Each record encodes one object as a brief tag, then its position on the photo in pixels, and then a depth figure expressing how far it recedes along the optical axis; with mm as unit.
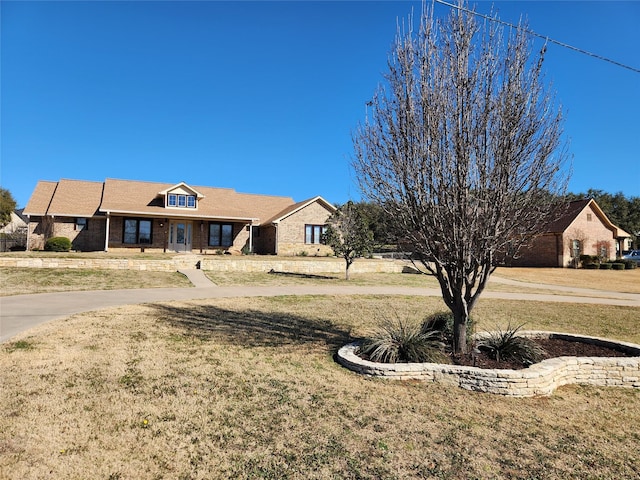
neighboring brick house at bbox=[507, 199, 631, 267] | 31250
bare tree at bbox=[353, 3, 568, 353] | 5586
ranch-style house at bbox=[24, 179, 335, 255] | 25375
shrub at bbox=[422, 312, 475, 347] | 6948
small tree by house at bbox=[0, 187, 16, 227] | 41156
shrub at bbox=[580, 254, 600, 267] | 31361
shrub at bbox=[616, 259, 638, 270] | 31047
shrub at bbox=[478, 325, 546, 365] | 6223
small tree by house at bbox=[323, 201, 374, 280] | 18984
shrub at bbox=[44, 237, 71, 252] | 23250
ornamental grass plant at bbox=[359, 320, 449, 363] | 6109
